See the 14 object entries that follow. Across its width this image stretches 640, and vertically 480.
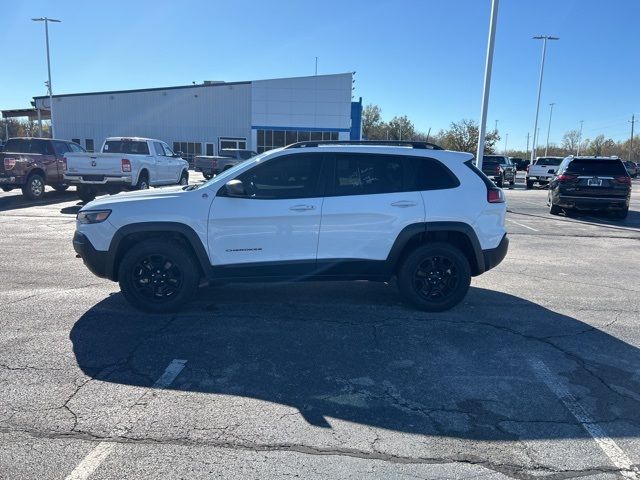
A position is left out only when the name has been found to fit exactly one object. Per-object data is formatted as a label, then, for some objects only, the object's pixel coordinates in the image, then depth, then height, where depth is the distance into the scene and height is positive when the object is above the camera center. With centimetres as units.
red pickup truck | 1488 -53
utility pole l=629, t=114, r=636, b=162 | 8992 +461
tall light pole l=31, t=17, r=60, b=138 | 4088 +997
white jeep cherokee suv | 511 -73
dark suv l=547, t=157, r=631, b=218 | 1394 -42
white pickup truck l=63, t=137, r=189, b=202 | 1384 -49
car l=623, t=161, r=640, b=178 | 5197 +43
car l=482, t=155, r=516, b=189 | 2678 -13
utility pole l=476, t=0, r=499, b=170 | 1365 +261
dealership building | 4506 +406
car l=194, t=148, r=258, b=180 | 2851 -40
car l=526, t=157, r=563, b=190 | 2933 -13
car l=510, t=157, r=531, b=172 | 5537 +41
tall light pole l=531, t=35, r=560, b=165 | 4441 +613
